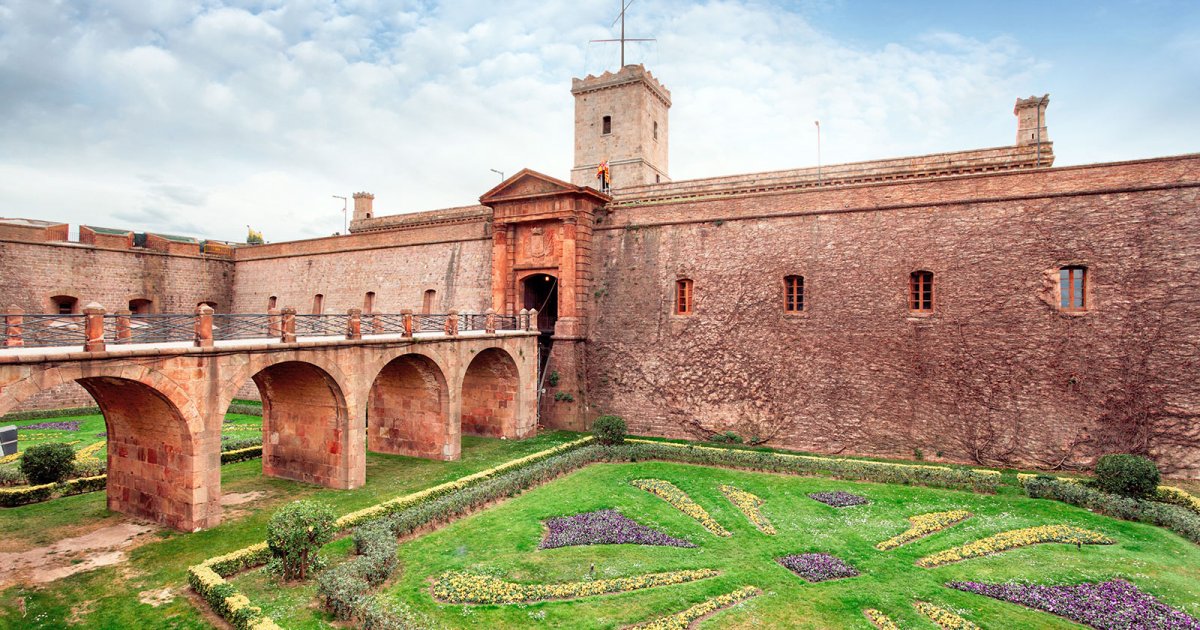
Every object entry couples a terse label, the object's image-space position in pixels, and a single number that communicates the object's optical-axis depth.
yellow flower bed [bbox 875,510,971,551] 12.38
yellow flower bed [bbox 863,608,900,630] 9.17
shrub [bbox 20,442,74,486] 14.77
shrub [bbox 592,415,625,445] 20.41
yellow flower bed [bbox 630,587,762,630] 9.20
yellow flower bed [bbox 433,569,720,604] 9.99
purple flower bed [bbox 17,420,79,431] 23.59
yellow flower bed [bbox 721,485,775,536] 13.34
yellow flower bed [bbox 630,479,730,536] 13.50
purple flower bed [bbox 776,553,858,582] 10.85
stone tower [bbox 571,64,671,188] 32.12
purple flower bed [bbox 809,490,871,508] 14.86
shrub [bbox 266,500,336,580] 10.19
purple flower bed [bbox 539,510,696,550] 12.48
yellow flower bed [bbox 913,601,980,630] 9.13
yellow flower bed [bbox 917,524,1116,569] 11.70
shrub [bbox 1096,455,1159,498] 14.19
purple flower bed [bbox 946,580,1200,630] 9.15
